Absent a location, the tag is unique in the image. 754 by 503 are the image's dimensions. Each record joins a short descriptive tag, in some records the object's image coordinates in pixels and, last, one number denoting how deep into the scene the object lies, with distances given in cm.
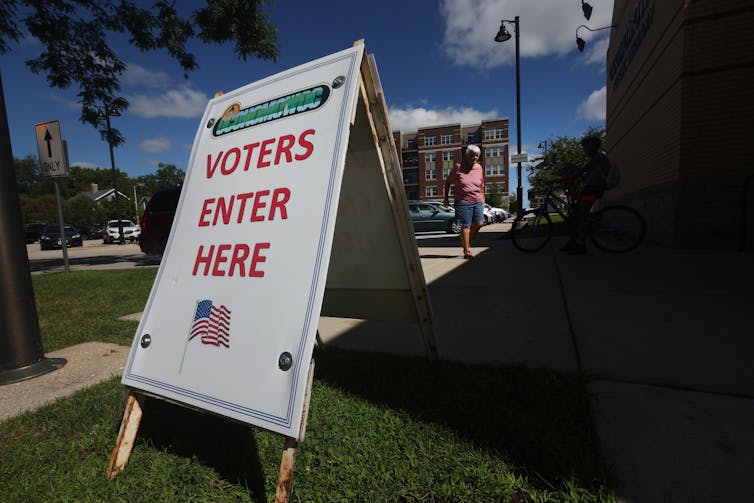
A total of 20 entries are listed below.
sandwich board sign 128
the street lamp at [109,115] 811
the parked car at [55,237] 2372
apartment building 5866
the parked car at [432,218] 1559
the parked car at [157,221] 858
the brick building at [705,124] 559
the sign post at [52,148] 684
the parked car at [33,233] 3200
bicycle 575
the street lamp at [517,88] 1445
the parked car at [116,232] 2848
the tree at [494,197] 5344
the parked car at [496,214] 2827
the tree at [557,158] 3197
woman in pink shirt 572
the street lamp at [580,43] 1077
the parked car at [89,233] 3769
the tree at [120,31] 715
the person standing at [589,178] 548
